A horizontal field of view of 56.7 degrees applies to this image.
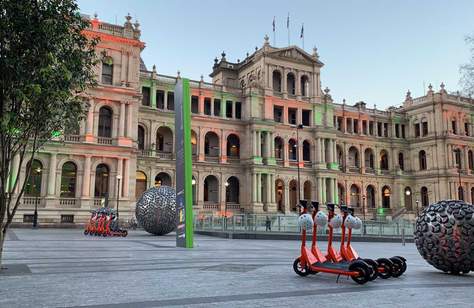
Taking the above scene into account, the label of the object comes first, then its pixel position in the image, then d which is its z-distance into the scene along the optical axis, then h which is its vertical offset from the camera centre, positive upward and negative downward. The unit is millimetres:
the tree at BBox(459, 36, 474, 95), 23217 +6983
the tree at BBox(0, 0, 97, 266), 10258 +3513
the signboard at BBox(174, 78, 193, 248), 18359 +1979
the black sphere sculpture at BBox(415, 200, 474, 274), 10500 -511
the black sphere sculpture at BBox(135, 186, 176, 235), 27562 +329
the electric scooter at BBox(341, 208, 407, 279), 10297 -1135
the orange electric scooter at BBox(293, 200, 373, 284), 9391 -1146
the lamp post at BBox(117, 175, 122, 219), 39847 +2604
